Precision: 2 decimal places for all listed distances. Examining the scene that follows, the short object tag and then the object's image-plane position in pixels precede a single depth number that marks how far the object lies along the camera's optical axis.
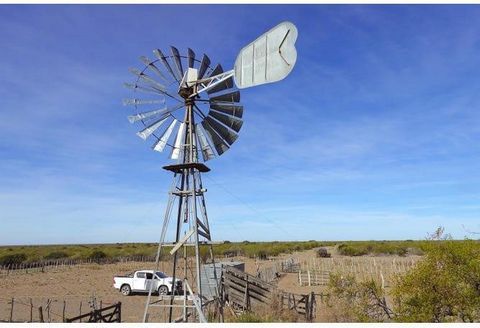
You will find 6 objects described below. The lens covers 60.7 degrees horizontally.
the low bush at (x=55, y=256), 57.53
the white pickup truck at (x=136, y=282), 22.86
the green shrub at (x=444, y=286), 10.95
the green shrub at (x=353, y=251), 60.53
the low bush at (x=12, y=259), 50.03
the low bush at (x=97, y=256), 53.87
